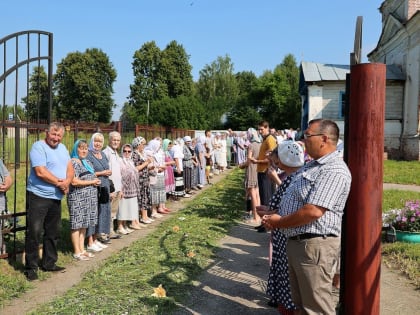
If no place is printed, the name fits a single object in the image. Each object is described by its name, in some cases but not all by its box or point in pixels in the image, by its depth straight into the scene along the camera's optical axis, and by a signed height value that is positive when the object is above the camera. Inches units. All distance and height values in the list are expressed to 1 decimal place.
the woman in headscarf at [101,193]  257.6 -33.2
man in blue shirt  202.8 -25.7
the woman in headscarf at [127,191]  307.6 -37.5
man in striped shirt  110.0 -19.3
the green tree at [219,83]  2457.7 +342.2
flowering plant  261.3 -45.6
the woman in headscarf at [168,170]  420.7 -30.6
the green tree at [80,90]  2010.3 +232.4
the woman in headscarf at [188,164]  493.7 -26.9
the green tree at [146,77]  2082.9 +316.2
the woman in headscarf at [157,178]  367.6 -32.9
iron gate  211.2 +20.6
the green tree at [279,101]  2190.0 +223.7
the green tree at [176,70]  2091.5 +353.5
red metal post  112.3 -11.4
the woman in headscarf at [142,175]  338.0 -28.6
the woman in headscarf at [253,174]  323.3 -24.4
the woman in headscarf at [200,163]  547.8 -28.9
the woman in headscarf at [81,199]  236.8 -34.0
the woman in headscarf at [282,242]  144.8 -35.8
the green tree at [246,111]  2249.0 +169.2
